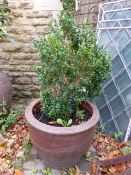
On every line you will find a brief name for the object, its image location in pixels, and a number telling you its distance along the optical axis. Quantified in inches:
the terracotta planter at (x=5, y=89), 67.7
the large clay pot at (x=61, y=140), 51.2
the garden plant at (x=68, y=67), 52.3
